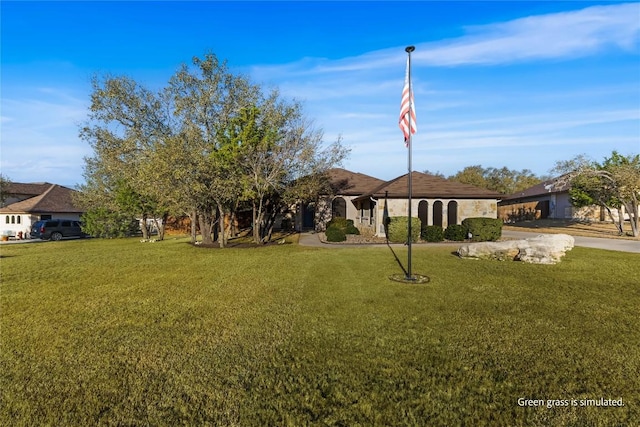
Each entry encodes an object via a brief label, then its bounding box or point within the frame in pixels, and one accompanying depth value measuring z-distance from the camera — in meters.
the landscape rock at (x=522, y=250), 10.52
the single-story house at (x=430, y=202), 20.11
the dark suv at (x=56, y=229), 24.42
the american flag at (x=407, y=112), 8.29
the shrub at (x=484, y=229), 17.83
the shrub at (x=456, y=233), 17.92
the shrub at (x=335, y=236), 18.12
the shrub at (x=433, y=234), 17.62
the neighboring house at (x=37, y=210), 29.09
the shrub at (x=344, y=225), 21.59
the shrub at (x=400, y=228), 16.97
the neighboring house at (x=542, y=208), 33.31
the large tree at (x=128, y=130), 17.44
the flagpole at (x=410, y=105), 8.13
